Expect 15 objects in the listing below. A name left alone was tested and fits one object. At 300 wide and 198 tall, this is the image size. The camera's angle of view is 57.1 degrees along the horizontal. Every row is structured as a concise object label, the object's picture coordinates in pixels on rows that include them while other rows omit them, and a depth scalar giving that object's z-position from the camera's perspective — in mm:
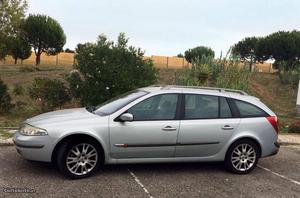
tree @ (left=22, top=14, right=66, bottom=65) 24199
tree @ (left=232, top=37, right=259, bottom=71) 24420
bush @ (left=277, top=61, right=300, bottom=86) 15406
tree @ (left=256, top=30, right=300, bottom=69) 19175
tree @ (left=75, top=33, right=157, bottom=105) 7819
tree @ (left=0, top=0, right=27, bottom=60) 18700
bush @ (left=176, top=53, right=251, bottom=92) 9708
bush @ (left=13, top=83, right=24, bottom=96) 8999
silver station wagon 4153
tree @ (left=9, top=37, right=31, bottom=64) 20863
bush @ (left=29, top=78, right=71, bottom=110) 8110
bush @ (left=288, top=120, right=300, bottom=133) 8025
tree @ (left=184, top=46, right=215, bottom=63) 29586
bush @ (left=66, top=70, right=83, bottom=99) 7974
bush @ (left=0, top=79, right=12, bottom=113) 8015
